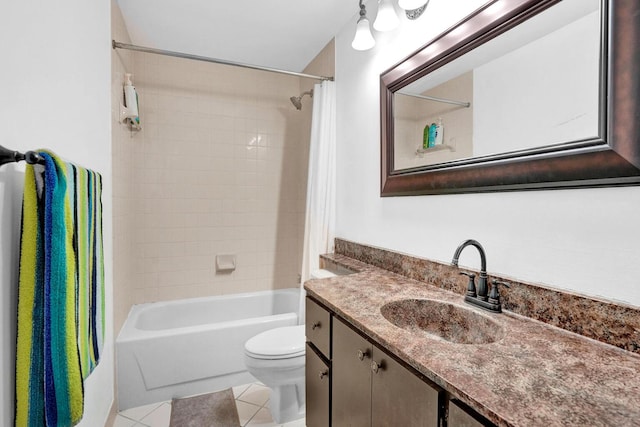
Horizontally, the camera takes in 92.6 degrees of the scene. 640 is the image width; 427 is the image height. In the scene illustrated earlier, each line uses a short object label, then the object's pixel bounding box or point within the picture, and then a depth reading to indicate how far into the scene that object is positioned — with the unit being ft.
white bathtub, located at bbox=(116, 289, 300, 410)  6.29
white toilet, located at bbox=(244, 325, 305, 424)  5.41
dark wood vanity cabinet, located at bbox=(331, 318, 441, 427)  2.39
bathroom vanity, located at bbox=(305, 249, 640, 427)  1.85
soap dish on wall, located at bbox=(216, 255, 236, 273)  9.19
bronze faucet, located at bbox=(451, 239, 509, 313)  3.33
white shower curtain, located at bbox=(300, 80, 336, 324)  7.19
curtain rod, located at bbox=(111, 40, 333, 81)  6.01
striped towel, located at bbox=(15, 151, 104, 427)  2.24
